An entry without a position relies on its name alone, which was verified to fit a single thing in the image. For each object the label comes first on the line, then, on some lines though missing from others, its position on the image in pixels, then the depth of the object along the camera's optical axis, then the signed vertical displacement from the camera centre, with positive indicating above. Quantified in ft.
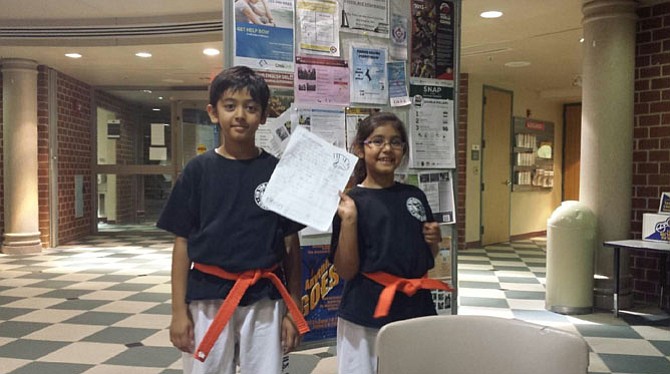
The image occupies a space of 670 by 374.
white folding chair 3.81 -1.22
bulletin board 6.72 +1.09
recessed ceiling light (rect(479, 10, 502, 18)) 16.48 +4.41
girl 5.43 -0.78
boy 4.99 -0.75
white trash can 14.89 -2.38
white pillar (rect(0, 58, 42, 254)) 24.63 +0.51
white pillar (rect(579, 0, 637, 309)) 15.12 +1.19
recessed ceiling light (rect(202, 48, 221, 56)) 21.80 +4.40
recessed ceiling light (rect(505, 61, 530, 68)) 23.81 +4.29
